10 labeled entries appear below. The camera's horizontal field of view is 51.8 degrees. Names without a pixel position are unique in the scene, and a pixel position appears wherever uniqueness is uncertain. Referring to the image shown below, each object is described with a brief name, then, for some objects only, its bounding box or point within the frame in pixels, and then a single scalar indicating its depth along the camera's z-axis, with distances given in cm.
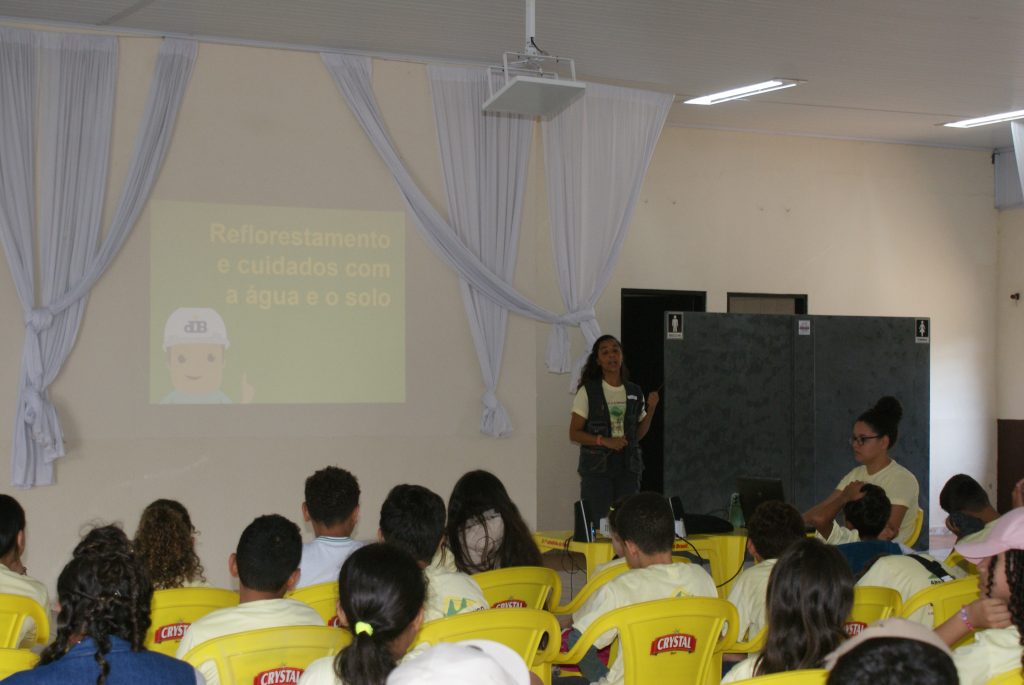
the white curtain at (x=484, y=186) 679
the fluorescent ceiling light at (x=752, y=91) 763
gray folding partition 810
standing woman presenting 687
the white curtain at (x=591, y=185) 710
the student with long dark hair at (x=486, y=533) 384
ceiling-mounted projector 507
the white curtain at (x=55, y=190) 573
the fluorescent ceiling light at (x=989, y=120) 859
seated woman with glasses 500
